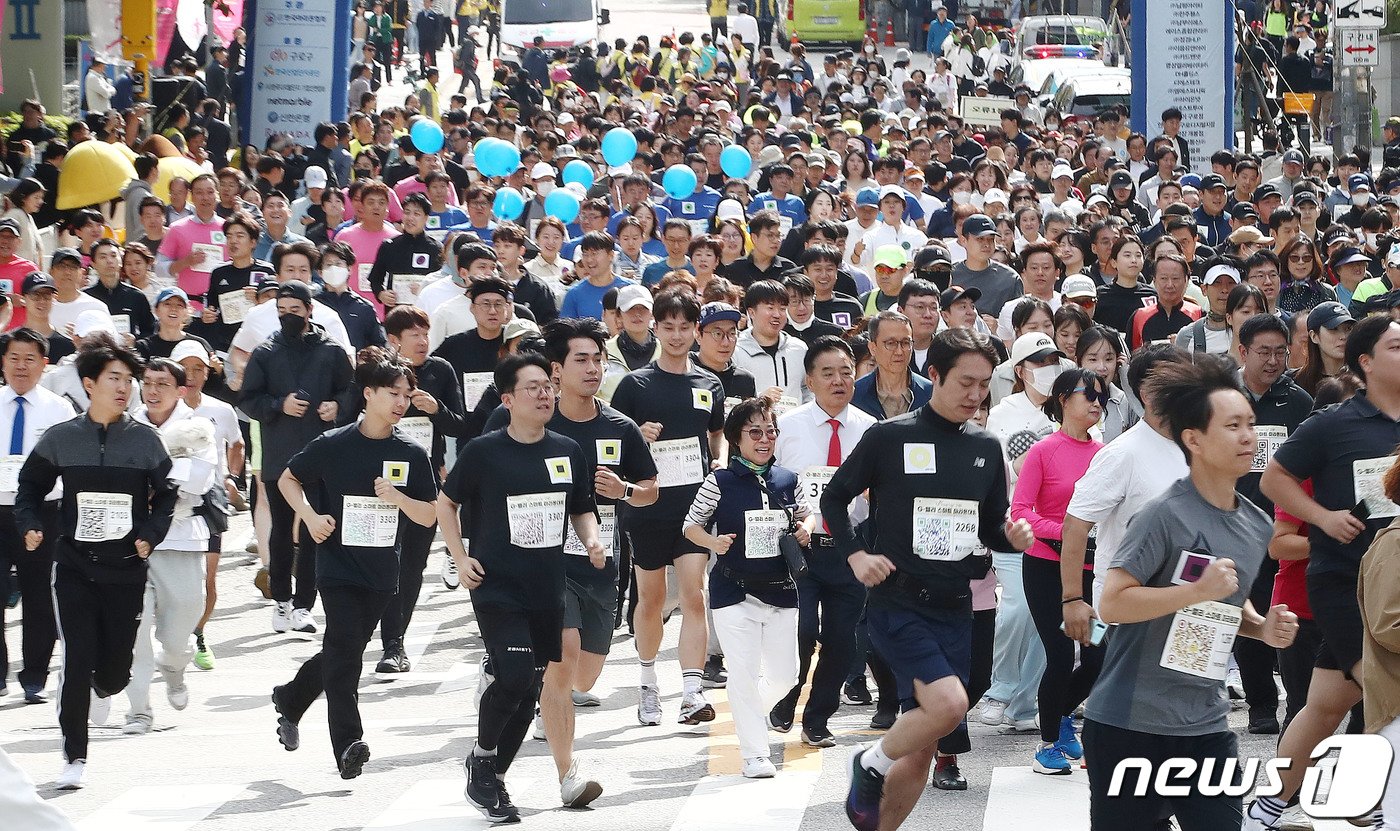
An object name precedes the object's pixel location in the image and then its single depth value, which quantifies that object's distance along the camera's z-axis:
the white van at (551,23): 41.56
